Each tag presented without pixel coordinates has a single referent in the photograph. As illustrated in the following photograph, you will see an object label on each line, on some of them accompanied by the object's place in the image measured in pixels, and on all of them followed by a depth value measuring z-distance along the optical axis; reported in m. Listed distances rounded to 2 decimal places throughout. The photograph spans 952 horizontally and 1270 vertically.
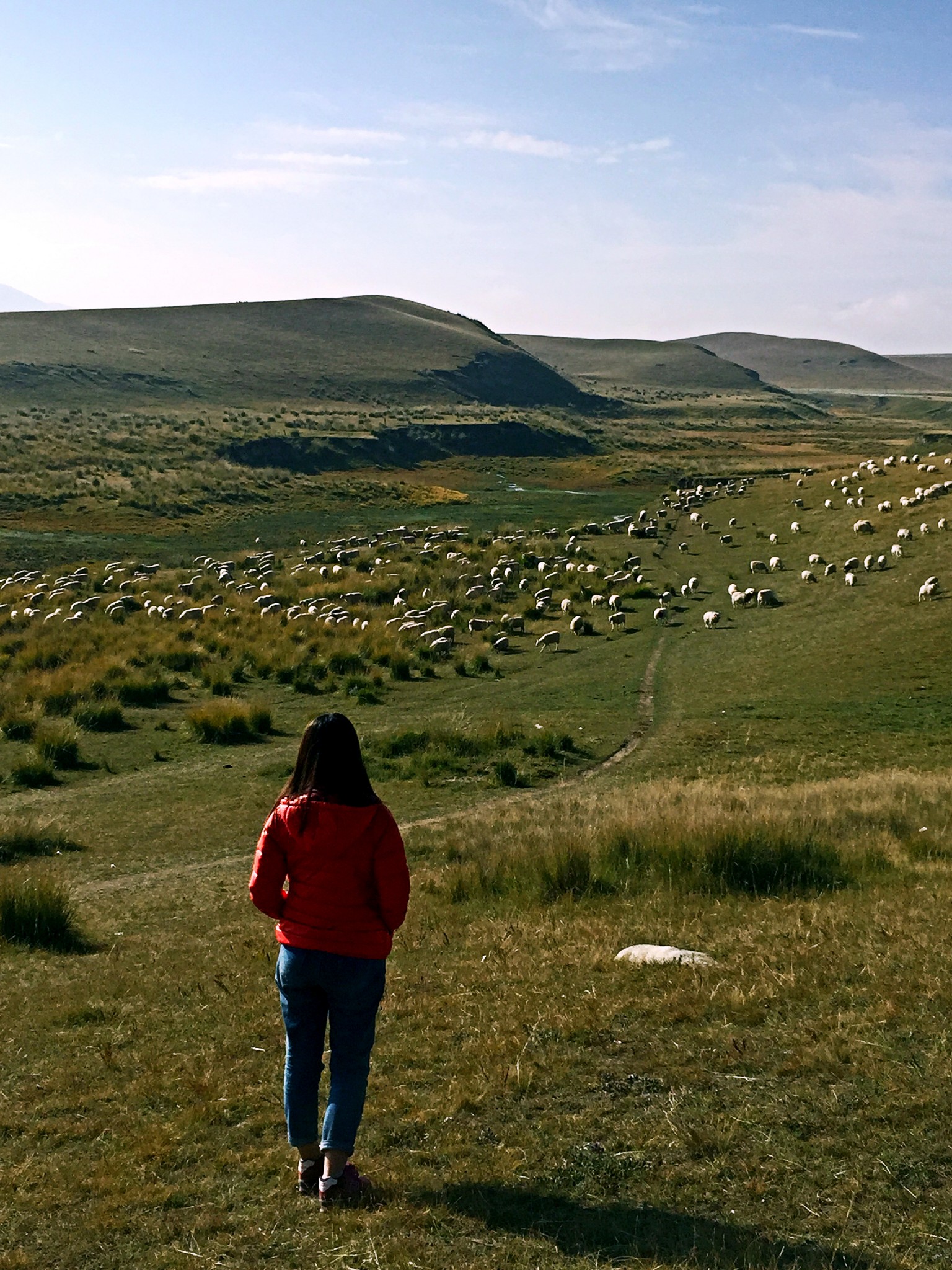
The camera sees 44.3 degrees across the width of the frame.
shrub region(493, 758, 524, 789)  17.22
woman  4.98
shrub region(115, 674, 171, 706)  23.47
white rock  7.80
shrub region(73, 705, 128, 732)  21.55
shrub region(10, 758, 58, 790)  18.09
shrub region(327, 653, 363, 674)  25.78
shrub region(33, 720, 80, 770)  18.98
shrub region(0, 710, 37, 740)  20.77
